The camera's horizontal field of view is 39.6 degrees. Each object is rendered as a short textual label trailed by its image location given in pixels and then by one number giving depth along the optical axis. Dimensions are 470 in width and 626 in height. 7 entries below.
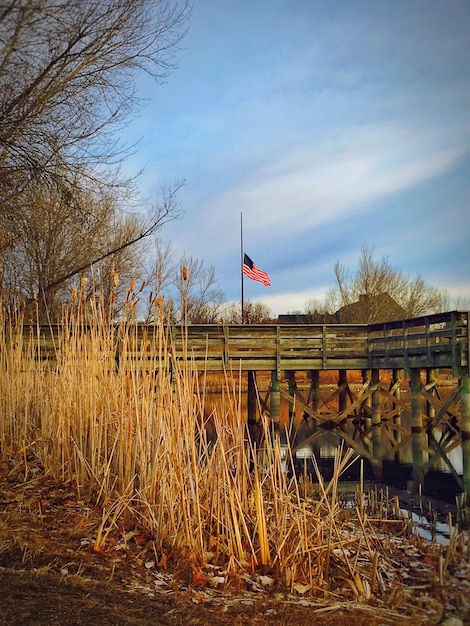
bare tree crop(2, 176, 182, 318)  14.65
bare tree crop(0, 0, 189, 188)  6.01
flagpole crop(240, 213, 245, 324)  26.60
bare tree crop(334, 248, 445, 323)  27.41
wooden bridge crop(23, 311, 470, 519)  11.81
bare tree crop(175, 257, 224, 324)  21.23
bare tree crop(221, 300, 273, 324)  28.88
